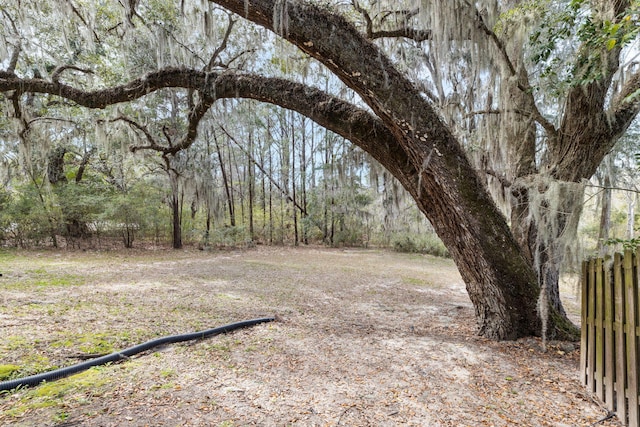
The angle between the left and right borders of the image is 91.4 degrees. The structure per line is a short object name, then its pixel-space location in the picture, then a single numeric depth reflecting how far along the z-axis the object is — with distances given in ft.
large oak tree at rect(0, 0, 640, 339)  9.00
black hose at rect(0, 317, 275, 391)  6.10
